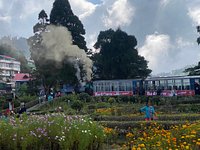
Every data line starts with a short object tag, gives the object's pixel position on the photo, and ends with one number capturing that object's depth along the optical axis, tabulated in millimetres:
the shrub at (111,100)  30438
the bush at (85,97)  32656
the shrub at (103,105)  26547
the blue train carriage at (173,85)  32844
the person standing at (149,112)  14849
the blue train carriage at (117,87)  37406
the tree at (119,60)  46375
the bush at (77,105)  25359
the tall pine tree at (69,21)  42438
